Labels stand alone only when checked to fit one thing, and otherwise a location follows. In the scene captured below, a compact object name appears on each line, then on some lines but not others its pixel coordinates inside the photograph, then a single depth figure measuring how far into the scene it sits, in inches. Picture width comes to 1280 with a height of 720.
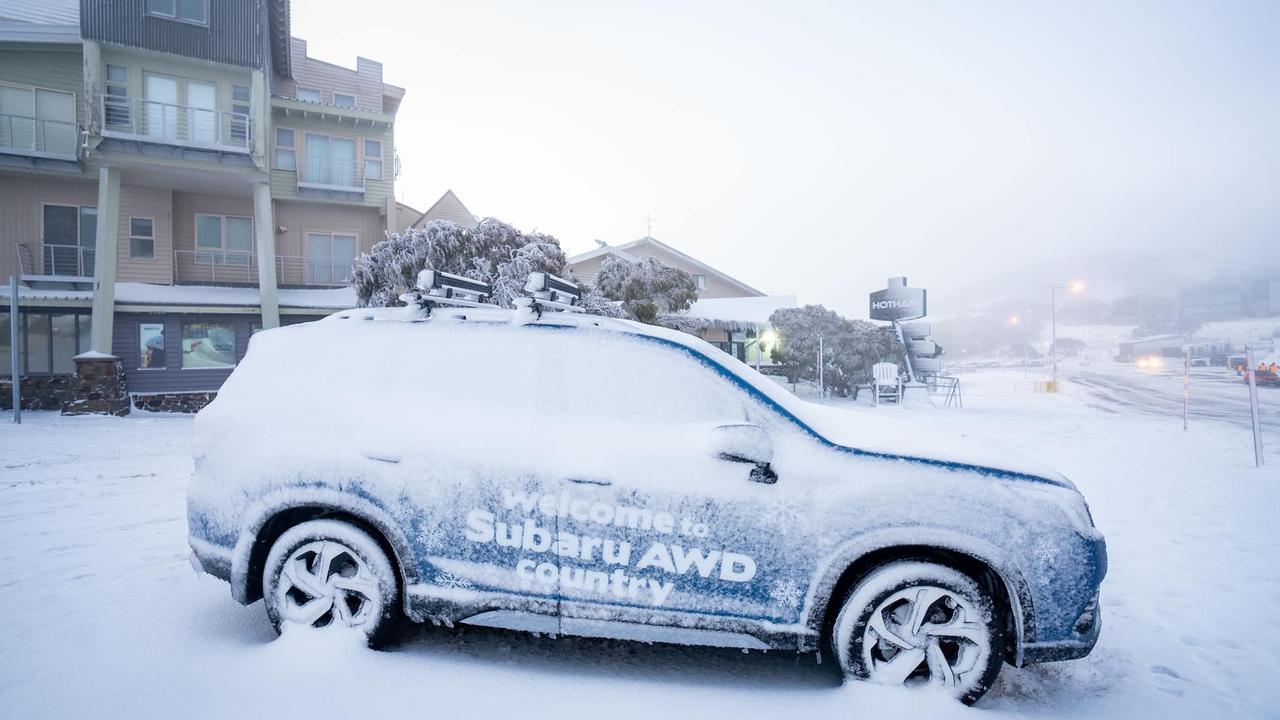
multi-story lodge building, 634.8
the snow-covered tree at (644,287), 633.0
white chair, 782.5
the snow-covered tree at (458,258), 519.2
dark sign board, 957.8
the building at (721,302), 1052.5
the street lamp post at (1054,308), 1239.7
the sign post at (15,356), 502.0
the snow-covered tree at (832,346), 921.5
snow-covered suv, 106.1
